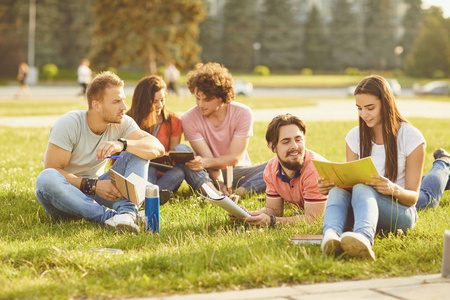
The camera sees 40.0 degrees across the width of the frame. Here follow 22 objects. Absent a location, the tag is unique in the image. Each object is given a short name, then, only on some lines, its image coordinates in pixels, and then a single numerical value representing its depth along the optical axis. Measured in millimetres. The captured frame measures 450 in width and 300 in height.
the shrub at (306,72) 72562
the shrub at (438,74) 64500
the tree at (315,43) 75562
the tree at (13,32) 52844
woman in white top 4227
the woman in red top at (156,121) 6316
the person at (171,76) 29875
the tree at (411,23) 79875
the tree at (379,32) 78062
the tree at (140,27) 48250
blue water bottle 4777
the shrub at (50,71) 54406
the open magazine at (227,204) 4617
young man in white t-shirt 5191
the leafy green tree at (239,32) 73188
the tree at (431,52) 62969
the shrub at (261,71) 67750
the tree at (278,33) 74438
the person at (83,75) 29047
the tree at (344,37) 76062
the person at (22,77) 30806
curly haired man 6480
